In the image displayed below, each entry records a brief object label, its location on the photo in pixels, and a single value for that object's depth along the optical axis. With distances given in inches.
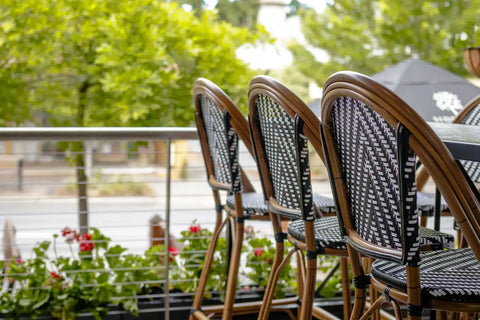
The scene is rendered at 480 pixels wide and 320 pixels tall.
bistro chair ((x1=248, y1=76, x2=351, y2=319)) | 72.2
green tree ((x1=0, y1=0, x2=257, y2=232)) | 278.7
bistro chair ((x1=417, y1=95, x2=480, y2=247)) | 99.3
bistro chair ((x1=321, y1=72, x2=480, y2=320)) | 50.3
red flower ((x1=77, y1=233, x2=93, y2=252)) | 128.7
